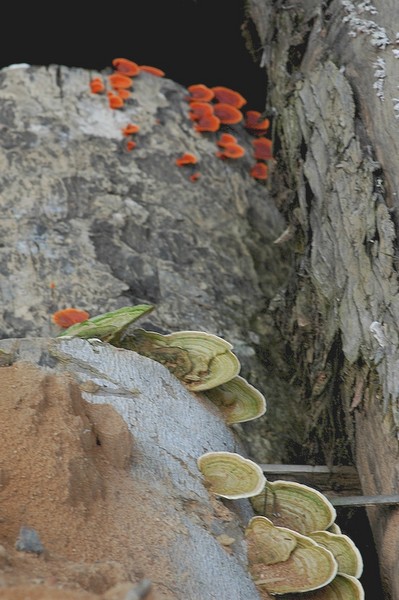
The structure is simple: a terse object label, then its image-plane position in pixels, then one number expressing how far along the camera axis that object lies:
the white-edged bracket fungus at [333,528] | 5.13
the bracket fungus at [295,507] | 5.11
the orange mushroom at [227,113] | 10.74
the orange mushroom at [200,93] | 10.93
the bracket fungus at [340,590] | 4.64
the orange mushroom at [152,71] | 11.07
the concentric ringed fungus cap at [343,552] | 4.83
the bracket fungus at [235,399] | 5.82
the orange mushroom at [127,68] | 10.83
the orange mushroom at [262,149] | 10.73
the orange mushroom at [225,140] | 10.42
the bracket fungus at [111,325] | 5.75
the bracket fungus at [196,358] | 5.61
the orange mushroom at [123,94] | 10.45
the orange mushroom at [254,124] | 11.11
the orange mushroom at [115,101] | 10.28
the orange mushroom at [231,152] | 10.32
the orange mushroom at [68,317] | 7.37
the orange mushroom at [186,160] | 10.03
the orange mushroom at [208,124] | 10.55
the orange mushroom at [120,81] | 10.55
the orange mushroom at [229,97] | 11.02
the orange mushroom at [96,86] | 10.38
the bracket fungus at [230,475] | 4.84
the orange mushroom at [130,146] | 9.96
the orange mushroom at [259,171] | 10.45
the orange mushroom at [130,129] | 10.02
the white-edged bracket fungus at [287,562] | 4.55
